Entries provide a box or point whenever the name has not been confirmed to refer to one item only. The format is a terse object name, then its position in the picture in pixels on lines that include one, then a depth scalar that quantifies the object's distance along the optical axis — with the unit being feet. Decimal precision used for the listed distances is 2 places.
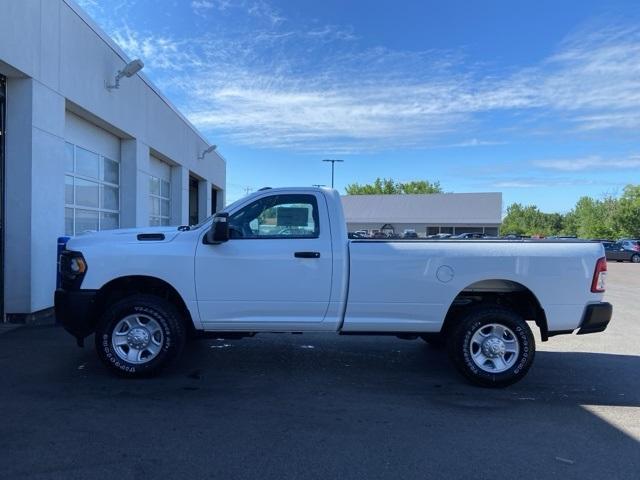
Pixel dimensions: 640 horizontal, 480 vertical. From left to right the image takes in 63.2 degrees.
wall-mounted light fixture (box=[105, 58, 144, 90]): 37.66
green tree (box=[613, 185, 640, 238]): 185.57
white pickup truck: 17.88
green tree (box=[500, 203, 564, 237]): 325.25
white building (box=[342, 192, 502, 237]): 172.24
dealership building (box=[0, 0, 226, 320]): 27.04
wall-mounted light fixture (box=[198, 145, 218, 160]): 74.73
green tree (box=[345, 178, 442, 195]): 320.91
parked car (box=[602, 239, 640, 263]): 118.52
